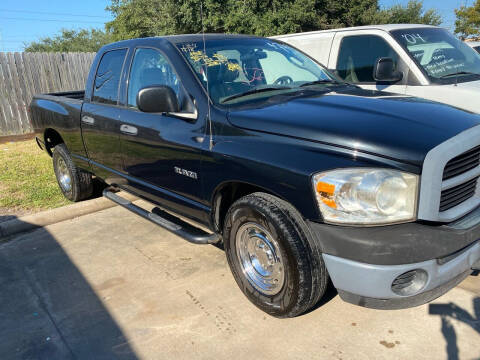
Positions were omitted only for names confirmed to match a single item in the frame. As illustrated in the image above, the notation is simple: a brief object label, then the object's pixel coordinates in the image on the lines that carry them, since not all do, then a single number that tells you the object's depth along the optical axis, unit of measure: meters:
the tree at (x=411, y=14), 27.45
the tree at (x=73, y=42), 46.59
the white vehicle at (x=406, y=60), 4.61
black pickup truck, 2.17
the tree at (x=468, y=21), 26.68
